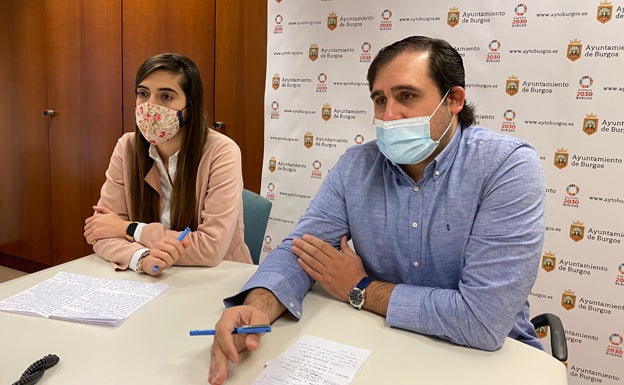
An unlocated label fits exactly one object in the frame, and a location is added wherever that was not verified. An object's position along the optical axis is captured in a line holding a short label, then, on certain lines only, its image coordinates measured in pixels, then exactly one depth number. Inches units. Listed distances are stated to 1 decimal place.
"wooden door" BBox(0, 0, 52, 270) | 164.4
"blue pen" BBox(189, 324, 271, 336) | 40.1
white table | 36.9
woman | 71.7
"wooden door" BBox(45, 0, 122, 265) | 151.1
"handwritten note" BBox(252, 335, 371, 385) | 36.3
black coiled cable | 34.3
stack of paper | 46.0
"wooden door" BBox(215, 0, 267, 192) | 127.3
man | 44.4
